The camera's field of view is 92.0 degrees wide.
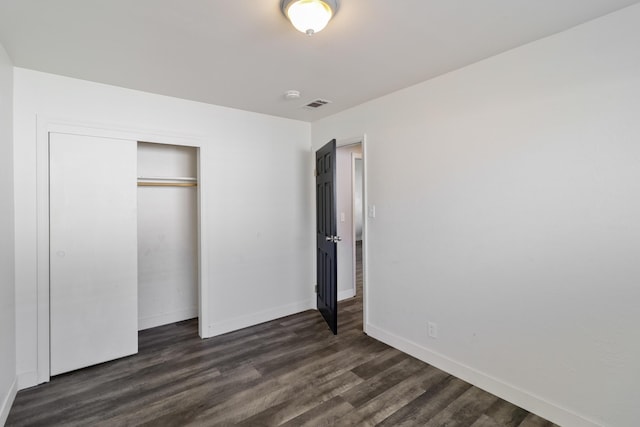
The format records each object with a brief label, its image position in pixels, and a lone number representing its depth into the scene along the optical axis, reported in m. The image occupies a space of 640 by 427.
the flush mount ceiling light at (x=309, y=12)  1.59
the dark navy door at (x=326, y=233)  3.32
